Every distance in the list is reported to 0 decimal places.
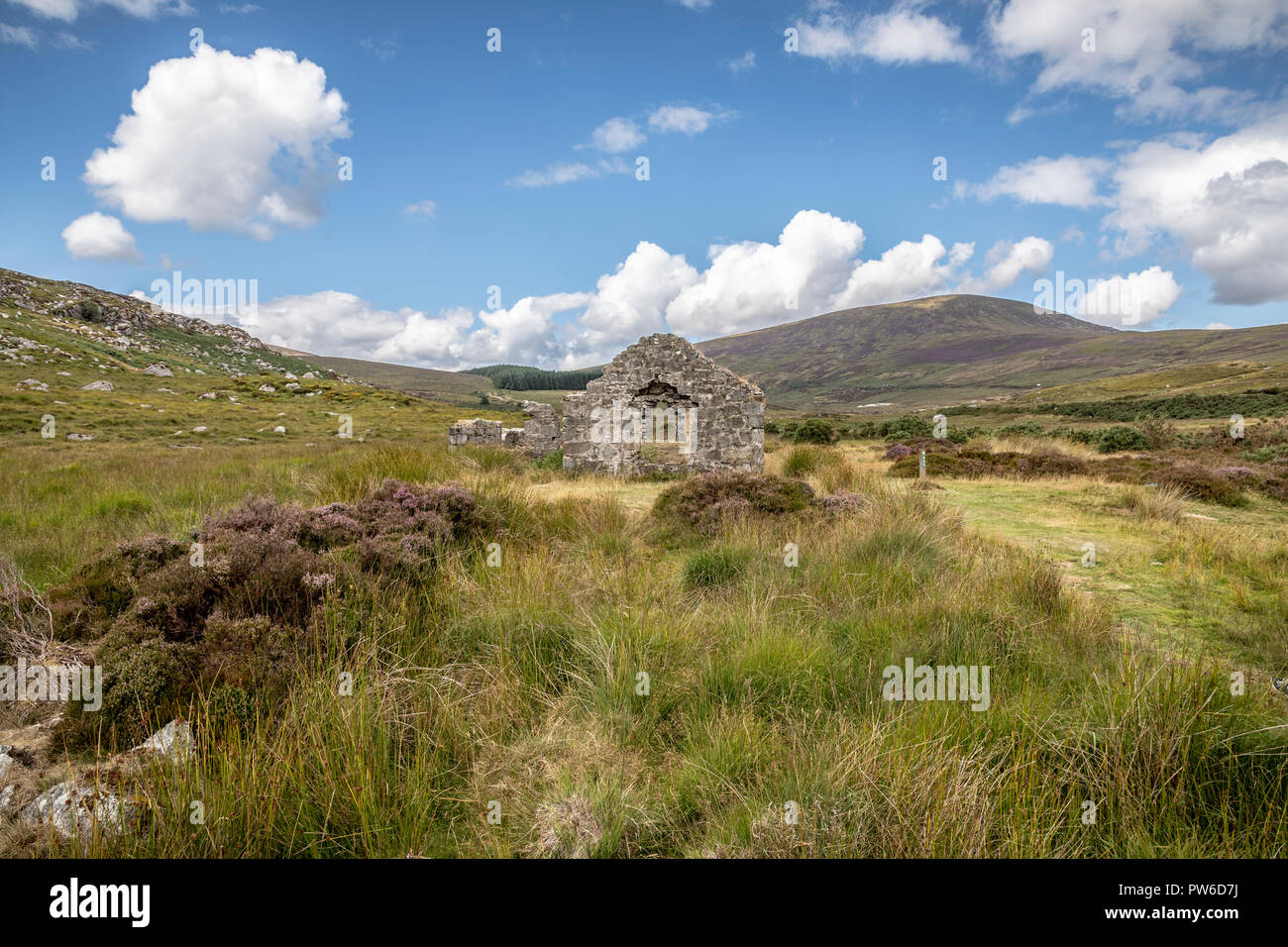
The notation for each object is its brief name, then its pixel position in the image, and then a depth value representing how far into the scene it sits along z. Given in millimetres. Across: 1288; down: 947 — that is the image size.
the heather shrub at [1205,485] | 10008
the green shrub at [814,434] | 25653
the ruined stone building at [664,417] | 14336
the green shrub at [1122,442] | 20500
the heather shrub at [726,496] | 7801
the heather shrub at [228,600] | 2951
